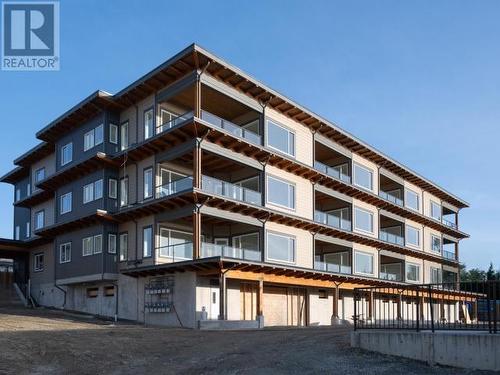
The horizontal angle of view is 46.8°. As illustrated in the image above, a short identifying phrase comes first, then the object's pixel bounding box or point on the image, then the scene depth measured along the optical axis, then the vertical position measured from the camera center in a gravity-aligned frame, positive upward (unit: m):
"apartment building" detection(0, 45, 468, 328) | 32.75 +3.50
